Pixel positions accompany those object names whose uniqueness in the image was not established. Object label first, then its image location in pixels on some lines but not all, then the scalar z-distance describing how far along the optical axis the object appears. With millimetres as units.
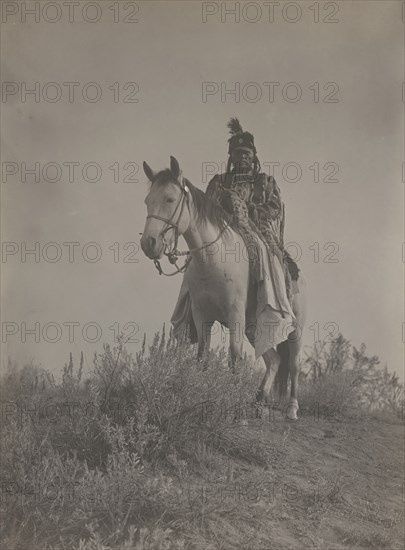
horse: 5027
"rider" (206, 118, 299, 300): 6289
